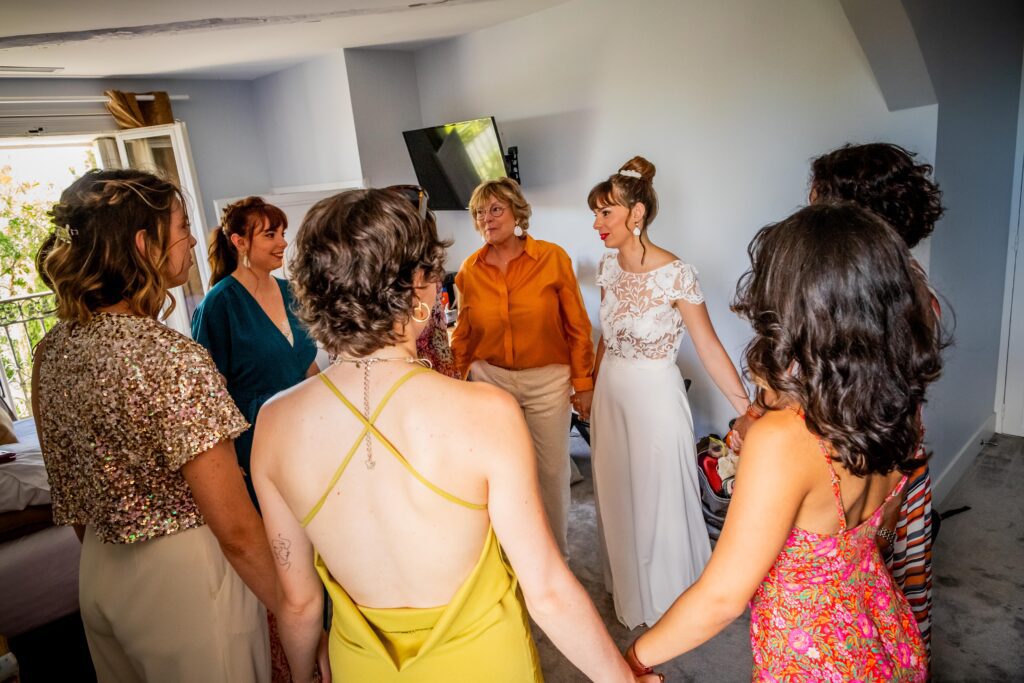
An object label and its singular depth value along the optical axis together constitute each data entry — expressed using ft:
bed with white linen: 8.07
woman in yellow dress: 3.20
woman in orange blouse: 8.42
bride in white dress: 7.30
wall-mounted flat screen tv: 12.93
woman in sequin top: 3.93
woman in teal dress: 6.82
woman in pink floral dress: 3.04
